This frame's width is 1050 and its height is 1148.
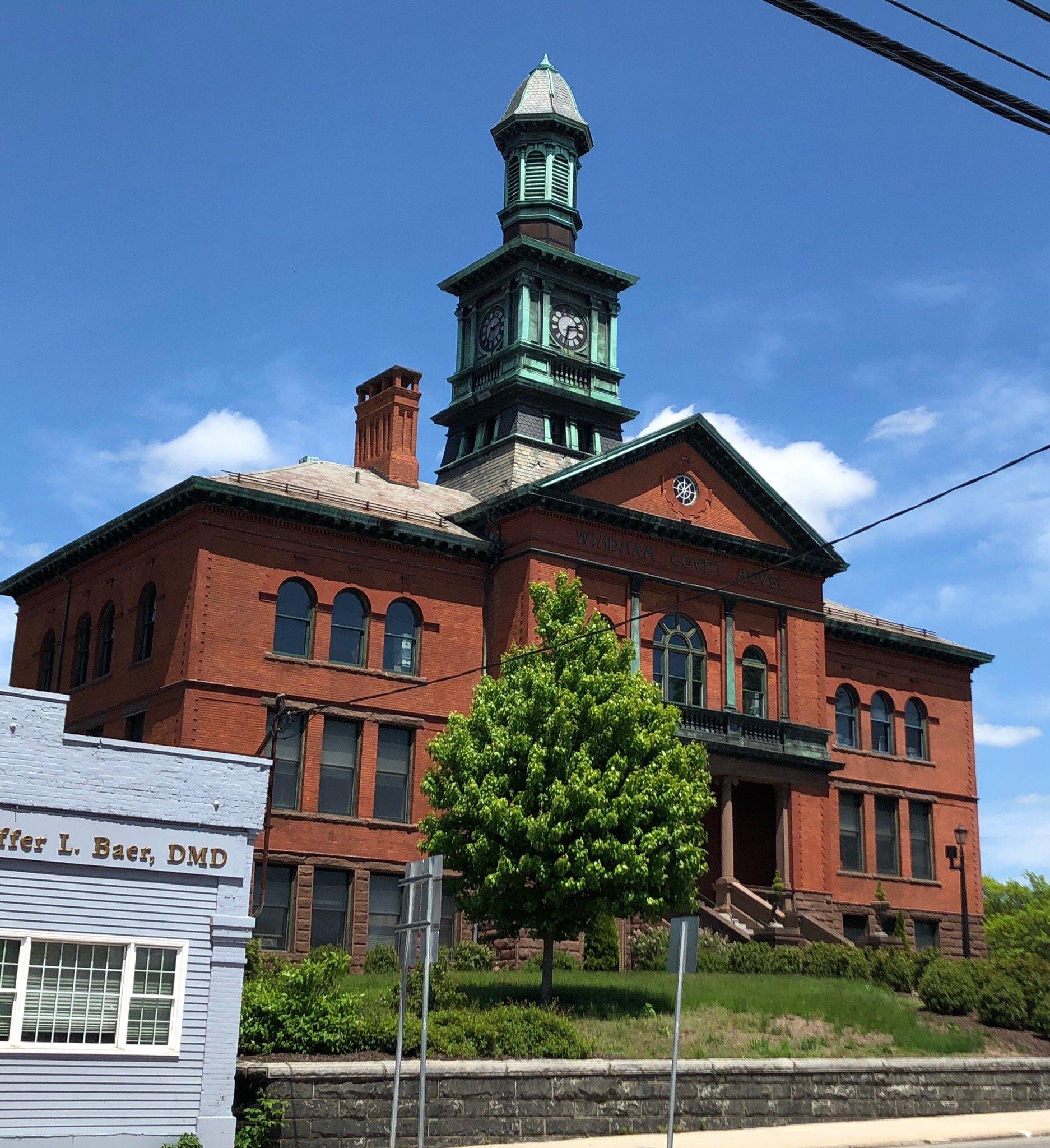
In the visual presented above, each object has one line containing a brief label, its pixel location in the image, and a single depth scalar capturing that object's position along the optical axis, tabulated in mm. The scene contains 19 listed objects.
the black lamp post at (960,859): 43959
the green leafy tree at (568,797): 29734
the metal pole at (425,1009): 17531
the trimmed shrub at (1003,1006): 31203
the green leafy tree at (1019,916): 83188
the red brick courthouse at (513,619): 37906
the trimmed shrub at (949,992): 31969
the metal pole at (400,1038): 17531
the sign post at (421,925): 17641
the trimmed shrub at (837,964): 35781
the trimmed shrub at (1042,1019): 31172
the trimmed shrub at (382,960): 35500
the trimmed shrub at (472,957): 36188
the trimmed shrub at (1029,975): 31750
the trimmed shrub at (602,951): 36219
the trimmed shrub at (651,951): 36969
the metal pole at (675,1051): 18656
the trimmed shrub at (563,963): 35344
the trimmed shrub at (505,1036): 23797
